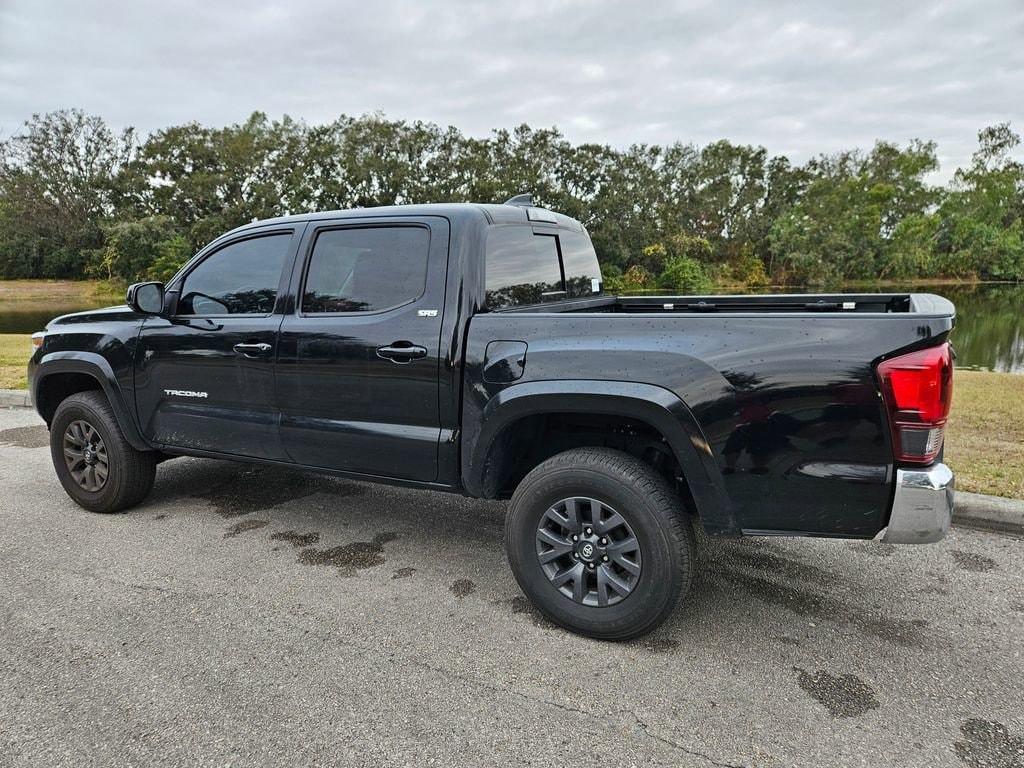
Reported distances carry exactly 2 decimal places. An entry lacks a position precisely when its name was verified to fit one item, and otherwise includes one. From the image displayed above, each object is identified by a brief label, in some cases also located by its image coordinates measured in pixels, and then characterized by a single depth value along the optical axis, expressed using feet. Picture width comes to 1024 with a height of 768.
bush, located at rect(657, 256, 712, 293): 136.98
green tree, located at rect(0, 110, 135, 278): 164.45
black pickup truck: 7.82
